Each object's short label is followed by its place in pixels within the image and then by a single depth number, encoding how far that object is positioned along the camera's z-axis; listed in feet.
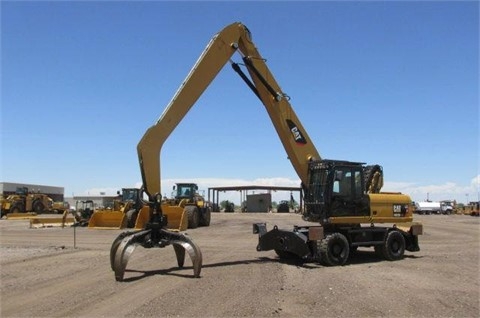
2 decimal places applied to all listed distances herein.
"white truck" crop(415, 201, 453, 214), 275.39
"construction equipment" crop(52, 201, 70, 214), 190.61
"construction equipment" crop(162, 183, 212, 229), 97.14
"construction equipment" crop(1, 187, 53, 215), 174.91
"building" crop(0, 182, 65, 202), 307.23
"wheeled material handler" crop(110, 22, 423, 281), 40.37
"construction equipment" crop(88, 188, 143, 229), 93.07
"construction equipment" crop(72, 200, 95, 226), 111.41
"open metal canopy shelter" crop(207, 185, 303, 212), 249.96
